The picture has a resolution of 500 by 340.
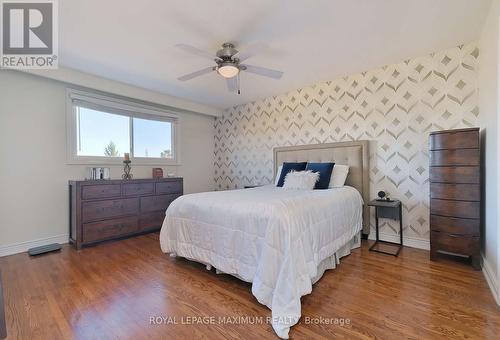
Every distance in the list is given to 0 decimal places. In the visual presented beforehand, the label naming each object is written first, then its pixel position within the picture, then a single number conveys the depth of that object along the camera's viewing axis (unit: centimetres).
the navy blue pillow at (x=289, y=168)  345
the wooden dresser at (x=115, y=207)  305
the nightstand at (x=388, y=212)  279
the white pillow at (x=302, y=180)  303
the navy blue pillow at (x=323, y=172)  305
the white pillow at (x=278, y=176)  361
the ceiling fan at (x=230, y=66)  239
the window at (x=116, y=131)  339
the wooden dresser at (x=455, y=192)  223
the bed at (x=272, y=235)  160
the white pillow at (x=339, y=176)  314
